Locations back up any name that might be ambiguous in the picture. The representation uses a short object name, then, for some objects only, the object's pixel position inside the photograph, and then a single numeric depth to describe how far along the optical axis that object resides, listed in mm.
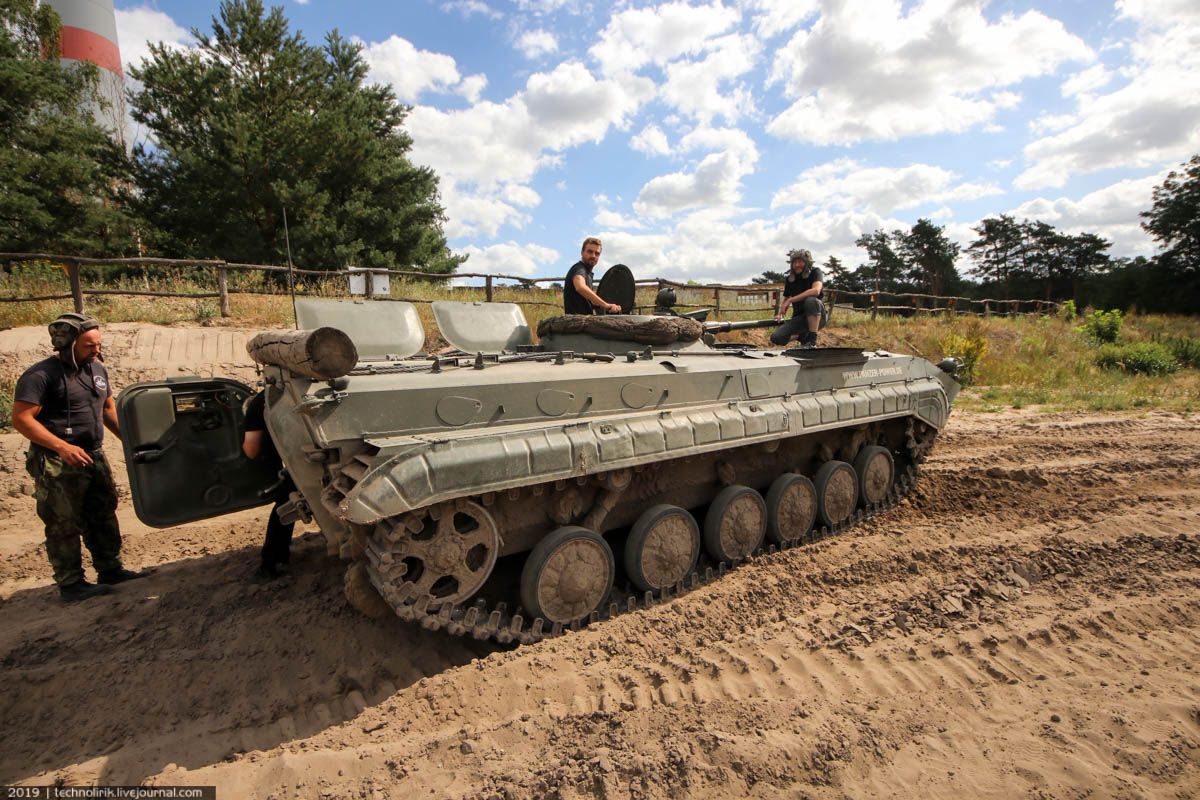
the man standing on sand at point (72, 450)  4520
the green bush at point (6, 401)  7793
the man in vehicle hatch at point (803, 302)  7035
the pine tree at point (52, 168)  17719
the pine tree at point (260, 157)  18812
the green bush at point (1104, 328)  20641
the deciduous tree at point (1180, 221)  34969
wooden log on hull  3090
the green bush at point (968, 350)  15258
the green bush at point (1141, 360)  16578
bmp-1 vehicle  3312
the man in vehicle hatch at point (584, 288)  5789
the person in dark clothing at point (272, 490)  4344
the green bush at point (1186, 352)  17991
